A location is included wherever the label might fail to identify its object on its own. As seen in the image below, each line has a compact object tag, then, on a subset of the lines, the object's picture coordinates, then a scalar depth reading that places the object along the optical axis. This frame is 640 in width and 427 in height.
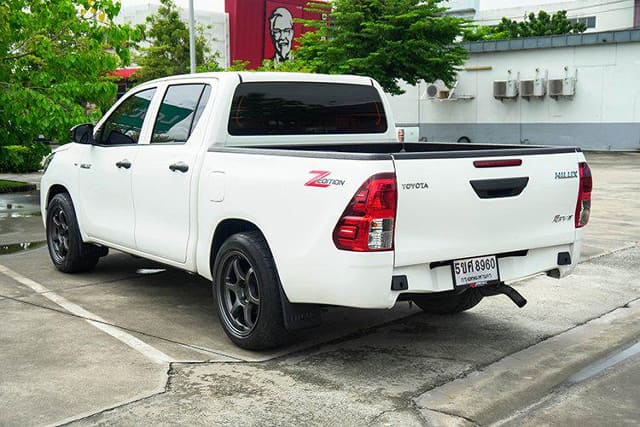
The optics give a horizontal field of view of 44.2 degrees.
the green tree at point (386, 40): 27.14
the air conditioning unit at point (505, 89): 35.81
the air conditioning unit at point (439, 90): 38.31
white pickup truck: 4.69
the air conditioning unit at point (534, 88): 34.84
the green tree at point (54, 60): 13.90
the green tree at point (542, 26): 56.12
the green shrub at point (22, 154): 16.17
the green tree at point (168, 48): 40.81
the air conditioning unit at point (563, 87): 33.81
